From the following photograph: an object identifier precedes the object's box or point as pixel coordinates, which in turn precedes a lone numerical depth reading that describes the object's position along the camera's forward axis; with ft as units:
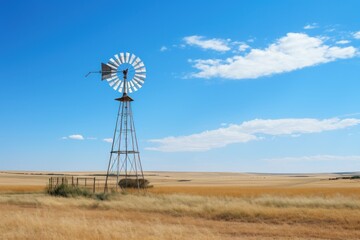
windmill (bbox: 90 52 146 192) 136.15
